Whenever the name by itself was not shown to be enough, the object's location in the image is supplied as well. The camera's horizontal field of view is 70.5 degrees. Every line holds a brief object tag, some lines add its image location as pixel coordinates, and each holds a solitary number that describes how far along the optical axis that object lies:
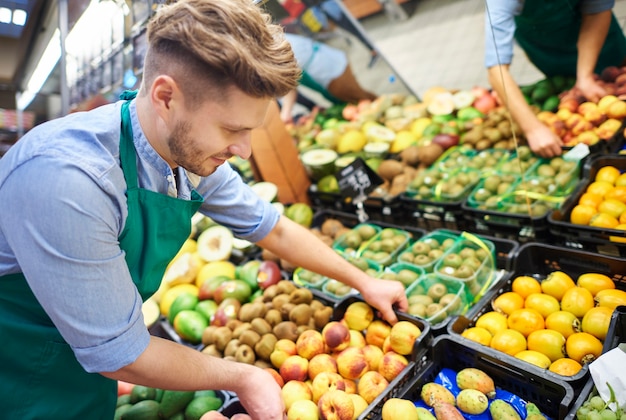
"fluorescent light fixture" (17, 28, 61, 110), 3.33
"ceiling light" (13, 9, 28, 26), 3.08
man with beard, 0.97
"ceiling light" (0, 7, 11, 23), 2.98
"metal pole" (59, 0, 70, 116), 2.96
